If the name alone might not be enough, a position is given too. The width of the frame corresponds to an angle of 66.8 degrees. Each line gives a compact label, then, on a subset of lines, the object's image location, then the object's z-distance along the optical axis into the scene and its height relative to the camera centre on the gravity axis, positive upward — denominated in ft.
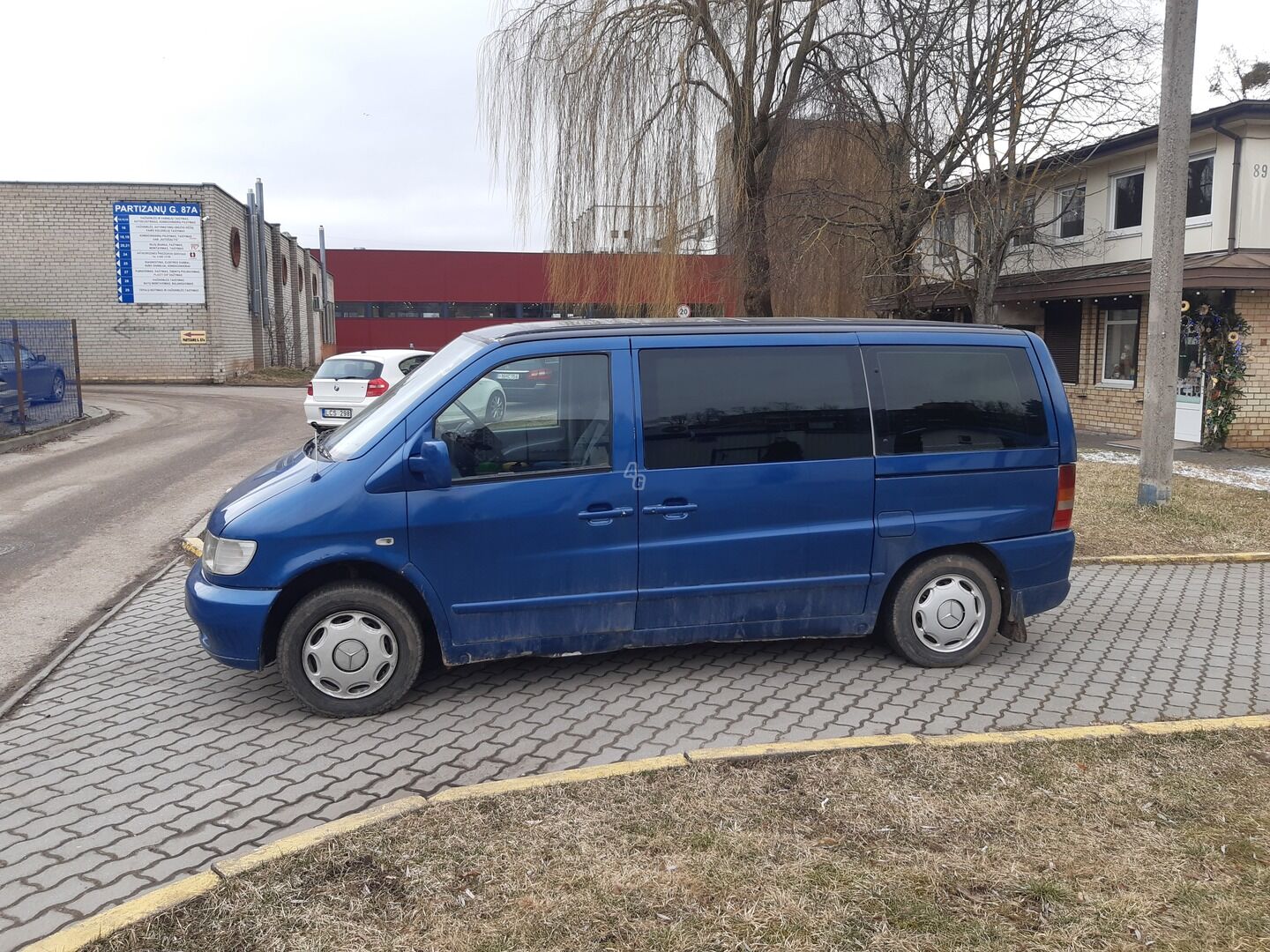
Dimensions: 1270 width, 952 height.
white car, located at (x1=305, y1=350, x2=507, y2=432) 49.44 -0.60
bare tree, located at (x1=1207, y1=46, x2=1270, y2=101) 102.32 +30.92
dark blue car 54.60 -0.32
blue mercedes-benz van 15.14 -2.26
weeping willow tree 45.75 +12.79
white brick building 97.09 +9.13
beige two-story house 50.67 +6.37
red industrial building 172.14 +13.95
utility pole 30.68 +4.19
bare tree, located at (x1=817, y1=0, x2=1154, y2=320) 47.96 +13.78
